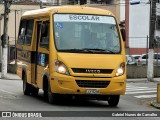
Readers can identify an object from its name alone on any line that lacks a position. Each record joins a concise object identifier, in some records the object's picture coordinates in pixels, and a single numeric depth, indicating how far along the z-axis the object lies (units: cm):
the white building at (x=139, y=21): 5559
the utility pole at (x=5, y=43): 3397
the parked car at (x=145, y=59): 4126
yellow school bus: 1443
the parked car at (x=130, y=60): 4344
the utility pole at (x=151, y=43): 3091
